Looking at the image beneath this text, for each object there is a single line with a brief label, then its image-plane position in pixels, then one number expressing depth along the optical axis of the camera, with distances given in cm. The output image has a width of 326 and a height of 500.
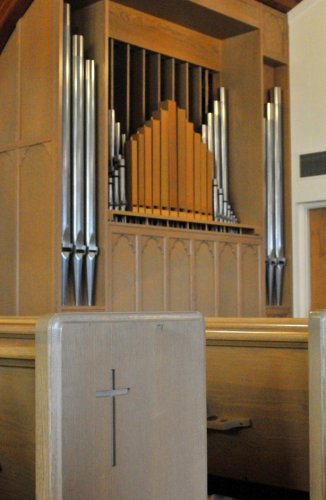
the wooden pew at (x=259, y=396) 280
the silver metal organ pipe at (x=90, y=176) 582
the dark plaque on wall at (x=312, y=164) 737
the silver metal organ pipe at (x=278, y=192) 743
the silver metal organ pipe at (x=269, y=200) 737
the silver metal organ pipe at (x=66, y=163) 570
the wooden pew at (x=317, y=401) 238
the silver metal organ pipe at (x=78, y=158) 575
